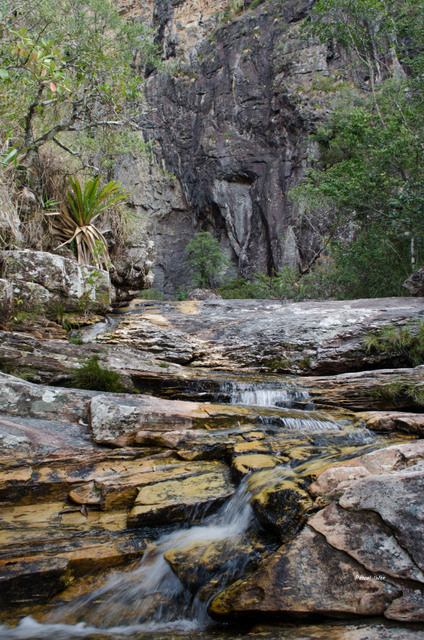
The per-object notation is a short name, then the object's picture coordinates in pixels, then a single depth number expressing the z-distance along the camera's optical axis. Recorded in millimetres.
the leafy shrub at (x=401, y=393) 5238
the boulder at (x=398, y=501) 2033
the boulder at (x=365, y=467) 2516
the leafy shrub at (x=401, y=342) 6438
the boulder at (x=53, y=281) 6934
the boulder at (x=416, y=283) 8805
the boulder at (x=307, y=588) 1925
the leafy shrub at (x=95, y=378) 5066
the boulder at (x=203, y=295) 15930
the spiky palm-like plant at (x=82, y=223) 8656
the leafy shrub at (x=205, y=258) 20578
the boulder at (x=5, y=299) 5875
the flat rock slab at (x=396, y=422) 4242
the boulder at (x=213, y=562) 2283
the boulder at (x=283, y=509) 2377
